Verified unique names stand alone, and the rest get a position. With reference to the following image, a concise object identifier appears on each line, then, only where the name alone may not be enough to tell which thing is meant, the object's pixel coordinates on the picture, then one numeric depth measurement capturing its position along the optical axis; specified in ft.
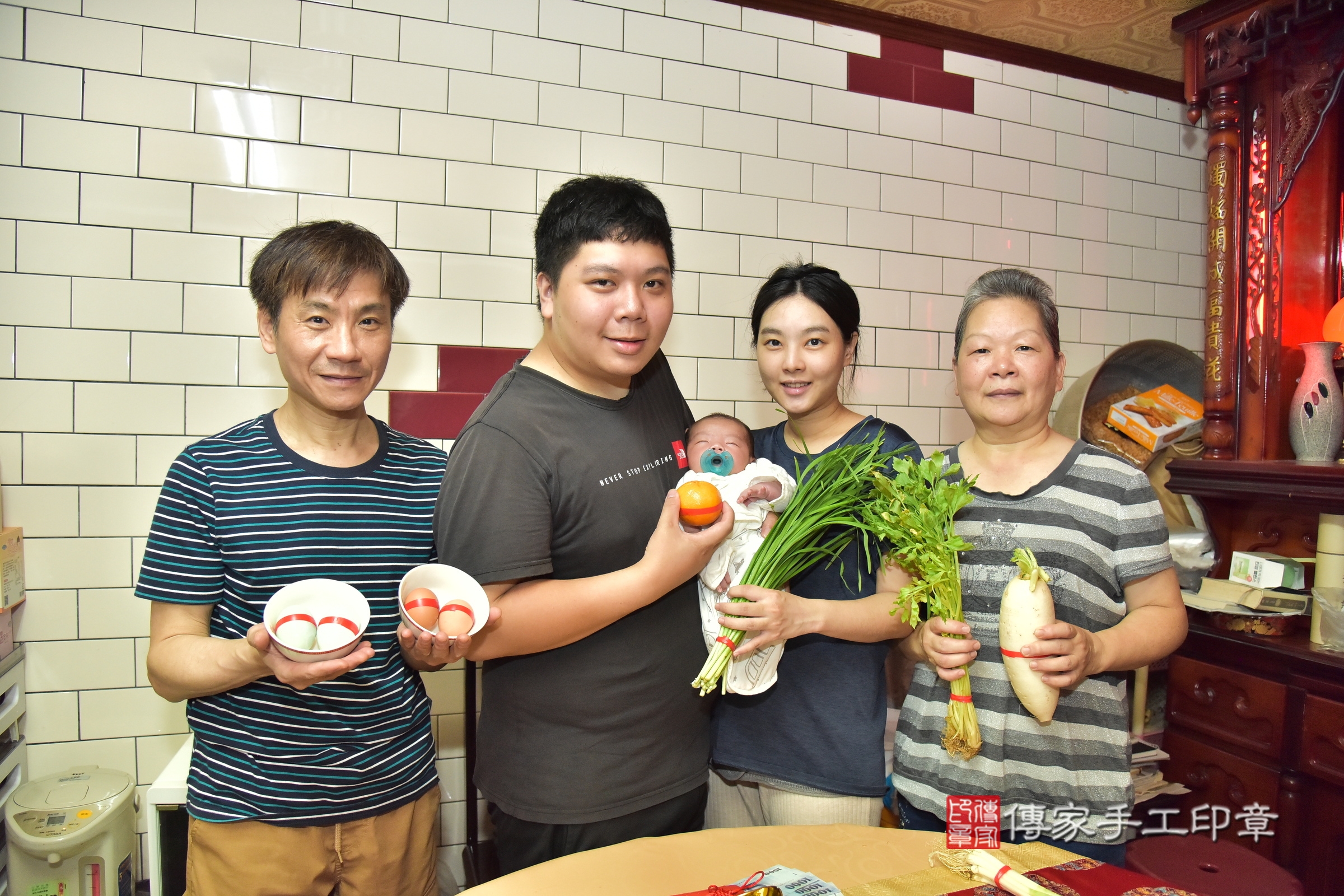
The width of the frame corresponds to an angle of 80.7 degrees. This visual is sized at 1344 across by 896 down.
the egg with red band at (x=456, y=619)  3.87
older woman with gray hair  4.82
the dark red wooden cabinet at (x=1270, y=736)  7.36
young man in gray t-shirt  4.21
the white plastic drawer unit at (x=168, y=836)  5.73
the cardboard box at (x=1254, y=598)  8.06
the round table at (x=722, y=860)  3.74
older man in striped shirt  4.58
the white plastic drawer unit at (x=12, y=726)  6.40
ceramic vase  8.12
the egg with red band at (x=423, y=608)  3.81
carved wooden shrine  8.18
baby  4.88
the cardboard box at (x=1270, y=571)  8.11
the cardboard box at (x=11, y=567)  6.36
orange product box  9.39
